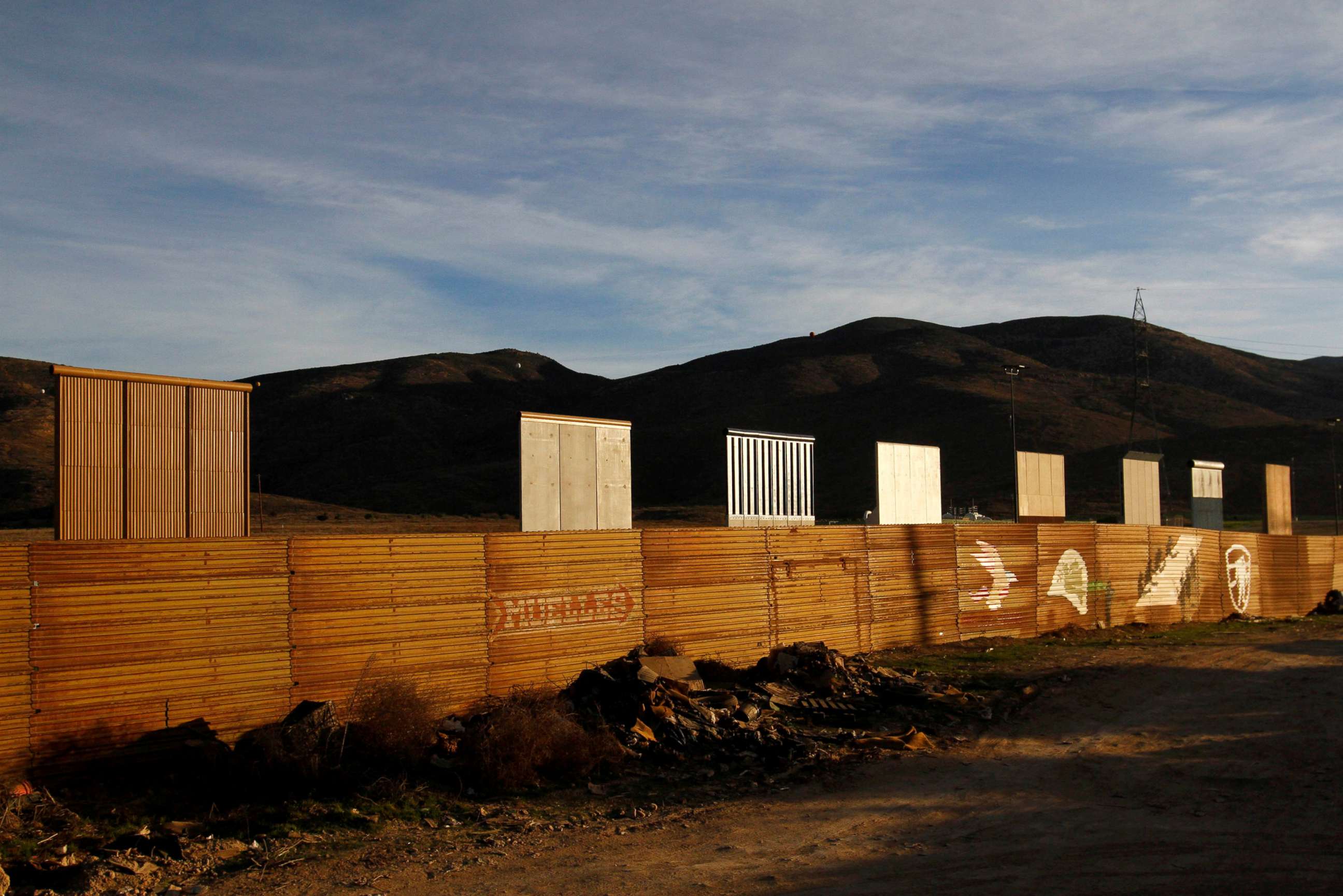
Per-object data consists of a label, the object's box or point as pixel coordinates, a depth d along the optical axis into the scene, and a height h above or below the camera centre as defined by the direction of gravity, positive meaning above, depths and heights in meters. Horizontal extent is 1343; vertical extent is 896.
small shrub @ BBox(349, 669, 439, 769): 9.63 -2.13
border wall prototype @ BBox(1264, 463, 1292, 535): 32.16 -0.28
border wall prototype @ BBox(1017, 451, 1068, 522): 24.16 +0.20
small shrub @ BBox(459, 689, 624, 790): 9.48 -2.39
